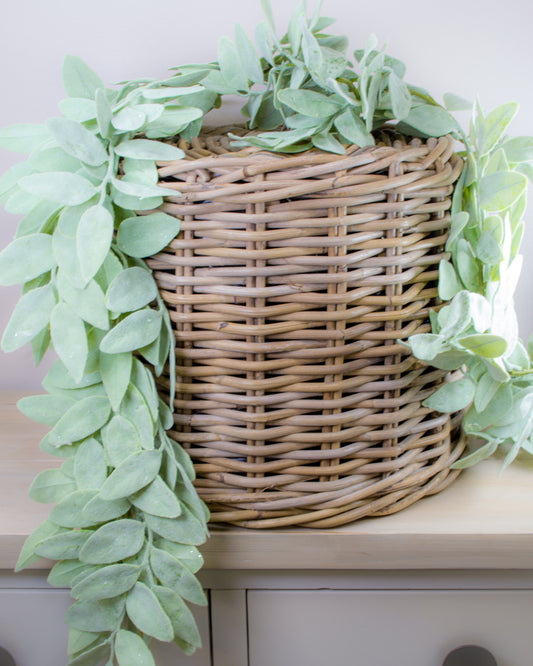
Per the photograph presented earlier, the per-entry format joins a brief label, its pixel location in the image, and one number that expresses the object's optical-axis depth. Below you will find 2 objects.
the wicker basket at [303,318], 0.44
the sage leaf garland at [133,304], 0.43
